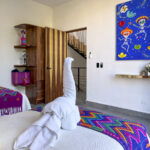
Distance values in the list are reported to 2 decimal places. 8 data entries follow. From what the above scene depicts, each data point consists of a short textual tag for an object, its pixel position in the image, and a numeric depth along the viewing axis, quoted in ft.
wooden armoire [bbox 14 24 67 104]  12.81
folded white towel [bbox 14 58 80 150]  3.00
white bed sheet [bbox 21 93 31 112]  7.90
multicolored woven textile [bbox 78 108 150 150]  3.43
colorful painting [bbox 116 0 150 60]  9.62
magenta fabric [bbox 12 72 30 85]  12.70
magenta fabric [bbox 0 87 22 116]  7.23
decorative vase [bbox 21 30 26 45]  12.97
